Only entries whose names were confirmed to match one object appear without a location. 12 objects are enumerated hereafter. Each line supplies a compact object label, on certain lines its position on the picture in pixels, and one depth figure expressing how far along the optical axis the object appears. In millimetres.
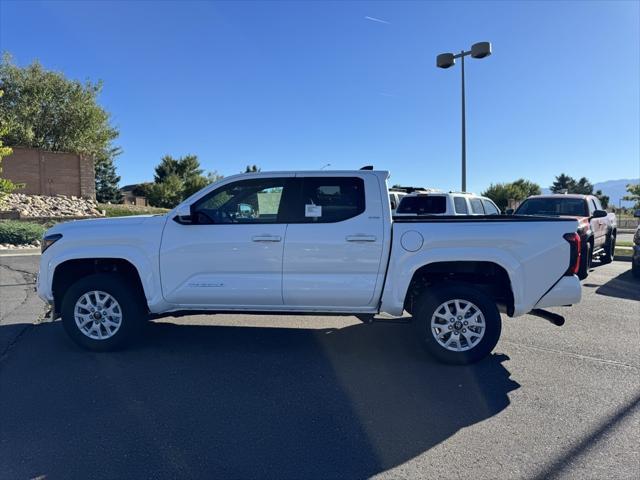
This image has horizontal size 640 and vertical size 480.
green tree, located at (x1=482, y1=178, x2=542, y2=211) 43841
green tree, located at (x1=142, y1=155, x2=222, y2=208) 43719
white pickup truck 4578
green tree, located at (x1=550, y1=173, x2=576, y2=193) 87125
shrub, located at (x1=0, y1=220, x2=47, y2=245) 15578
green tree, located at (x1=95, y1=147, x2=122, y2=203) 52531
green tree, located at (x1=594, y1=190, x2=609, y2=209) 53425
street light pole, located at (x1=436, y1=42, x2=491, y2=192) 14289
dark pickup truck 10367
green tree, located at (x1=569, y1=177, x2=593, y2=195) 84950
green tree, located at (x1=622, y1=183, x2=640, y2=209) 28505
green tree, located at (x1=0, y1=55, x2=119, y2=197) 25188
